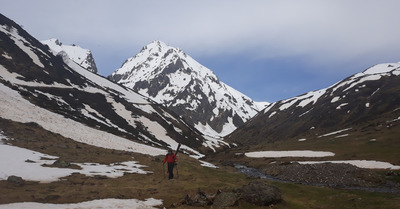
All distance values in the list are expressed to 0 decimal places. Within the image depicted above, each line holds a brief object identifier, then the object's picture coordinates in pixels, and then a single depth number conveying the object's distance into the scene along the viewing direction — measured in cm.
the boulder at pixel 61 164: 3388
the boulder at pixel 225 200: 2294
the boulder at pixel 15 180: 2434
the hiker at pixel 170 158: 3341
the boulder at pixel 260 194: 2395
